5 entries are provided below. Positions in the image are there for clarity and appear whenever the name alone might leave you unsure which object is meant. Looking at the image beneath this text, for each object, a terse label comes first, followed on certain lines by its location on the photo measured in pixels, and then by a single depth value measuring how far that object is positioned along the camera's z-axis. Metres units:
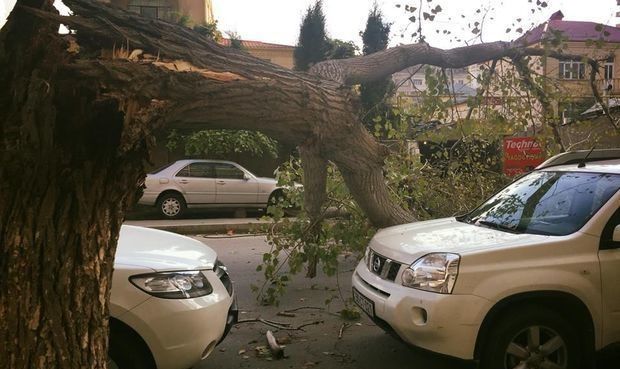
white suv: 3.50
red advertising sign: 7.88
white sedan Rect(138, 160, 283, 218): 13.43
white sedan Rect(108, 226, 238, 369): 3.27
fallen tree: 2.12
